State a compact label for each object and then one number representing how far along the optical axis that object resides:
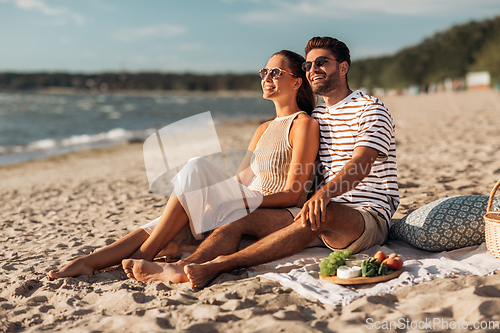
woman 3.03
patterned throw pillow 3.05
